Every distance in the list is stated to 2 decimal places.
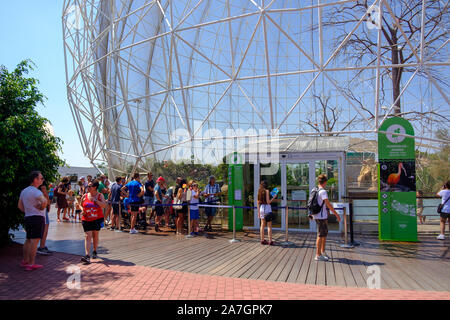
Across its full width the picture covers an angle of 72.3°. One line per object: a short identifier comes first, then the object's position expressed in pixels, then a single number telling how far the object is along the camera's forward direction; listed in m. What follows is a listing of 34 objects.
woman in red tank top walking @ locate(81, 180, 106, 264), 6.95
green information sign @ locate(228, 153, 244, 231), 11.77
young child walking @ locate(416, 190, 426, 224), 12.60
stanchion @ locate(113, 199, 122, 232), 11.58
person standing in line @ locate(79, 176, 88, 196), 14.95
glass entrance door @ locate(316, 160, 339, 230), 11.44
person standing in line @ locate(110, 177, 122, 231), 11.71
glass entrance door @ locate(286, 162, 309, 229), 11.48
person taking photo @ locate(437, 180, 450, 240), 9.56
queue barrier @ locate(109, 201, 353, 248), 8.45
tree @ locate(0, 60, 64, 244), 7.31
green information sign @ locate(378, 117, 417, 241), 9.10
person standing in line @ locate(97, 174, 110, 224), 12.62
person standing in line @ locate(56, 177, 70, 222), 13.62
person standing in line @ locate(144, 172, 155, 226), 12.24
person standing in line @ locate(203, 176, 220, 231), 11.48
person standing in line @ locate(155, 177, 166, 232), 11.52
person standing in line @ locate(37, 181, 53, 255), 7.60
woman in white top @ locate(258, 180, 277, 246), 8.75
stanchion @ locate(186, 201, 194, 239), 10.29
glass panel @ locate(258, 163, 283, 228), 11.82
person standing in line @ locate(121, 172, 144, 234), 10.95
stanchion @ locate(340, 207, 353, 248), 8.42
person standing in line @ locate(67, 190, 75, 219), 16.56
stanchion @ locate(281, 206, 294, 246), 8.87
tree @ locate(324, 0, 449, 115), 15.17
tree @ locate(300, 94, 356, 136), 22.95
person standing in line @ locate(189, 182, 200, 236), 10.53
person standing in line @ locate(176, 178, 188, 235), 10.91
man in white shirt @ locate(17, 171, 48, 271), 6.35
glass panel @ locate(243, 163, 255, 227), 12.34
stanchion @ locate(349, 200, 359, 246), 8.71
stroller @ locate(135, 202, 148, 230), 11.96
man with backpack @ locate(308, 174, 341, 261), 6.95
